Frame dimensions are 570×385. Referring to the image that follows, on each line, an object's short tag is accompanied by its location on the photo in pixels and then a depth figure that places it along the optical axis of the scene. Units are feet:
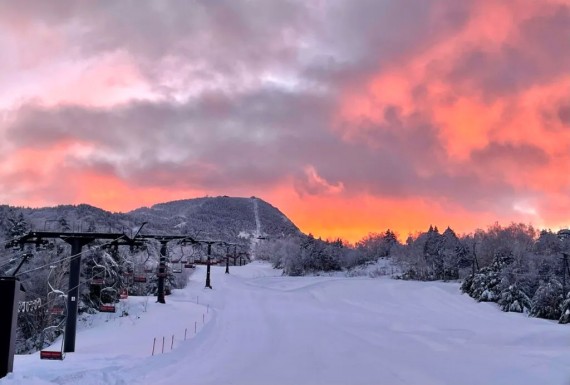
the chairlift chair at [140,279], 137.90
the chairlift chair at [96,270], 172.76
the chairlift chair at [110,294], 178.15
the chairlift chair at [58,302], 157.79
